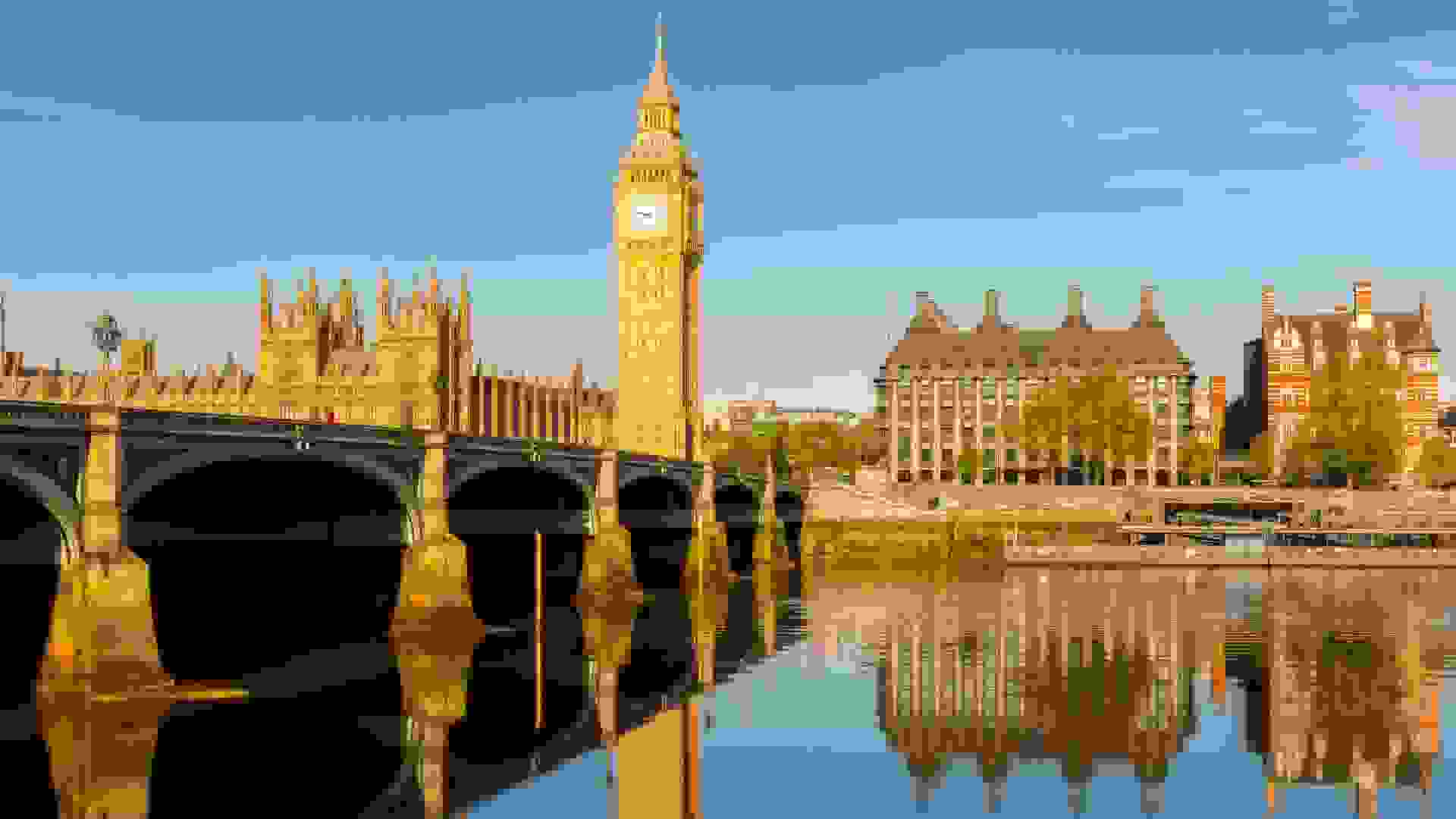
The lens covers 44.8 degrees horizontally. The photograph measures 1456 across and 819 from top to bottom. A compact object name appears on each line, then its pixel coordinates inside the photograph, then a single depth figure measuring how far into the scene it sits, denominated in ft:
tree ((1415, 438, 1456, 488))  624.59
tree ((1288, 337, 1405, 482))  582.35
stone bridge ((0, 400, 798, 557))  169.99
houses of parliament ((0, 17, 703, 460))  484.74
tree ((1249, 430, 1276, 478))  648.79
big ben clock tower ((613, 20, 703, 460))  631.56
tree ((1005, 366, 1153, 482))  618.44
